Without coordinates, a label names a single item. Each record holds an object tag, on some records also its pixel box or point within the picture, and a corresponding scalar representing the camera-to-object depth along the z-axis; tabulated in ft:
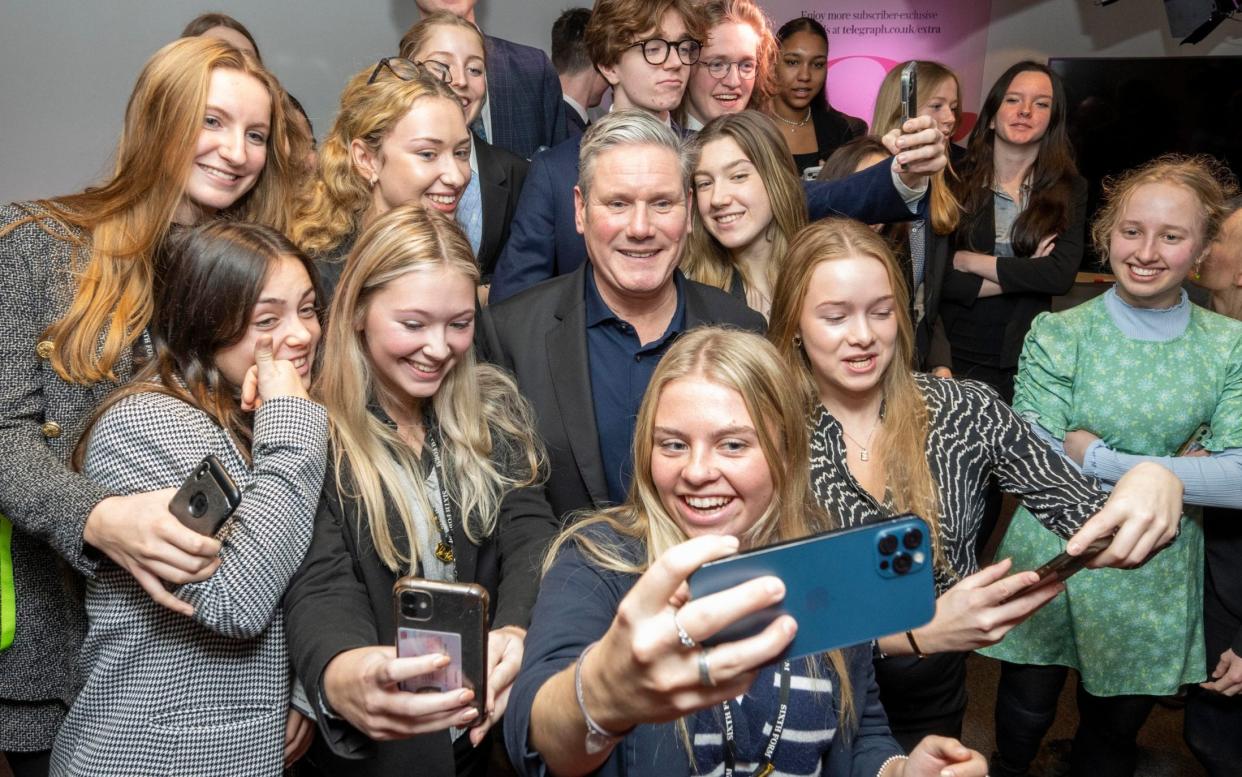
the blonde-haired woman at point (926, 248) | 11.70
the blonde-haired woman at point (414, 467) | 5.71
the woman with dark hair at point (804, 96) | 14.53
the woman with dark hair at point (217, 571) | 5.20
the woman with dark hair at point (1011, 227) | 12.61
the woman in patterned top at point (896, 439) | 6.93
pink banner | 20.35
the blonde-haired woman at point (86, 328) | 5.37
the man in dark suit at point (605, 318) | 7.58
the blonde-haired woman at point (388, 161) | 8.46
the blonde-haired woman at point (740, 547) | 4.66
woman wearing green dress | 8.34
